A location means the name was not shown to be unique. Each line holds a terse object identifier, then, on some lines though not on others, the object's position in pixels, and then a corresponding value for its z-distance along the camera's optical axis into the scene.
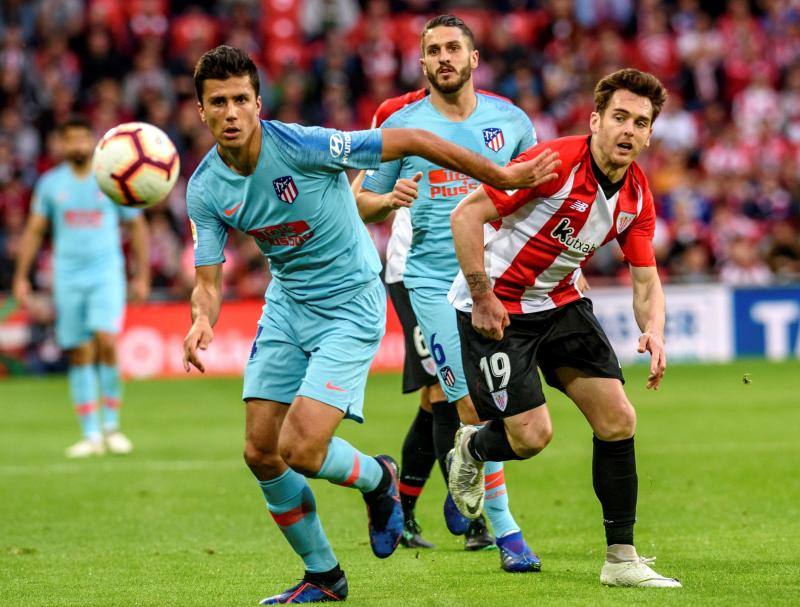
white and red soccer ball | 15.25
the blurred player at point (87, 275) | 24.37
